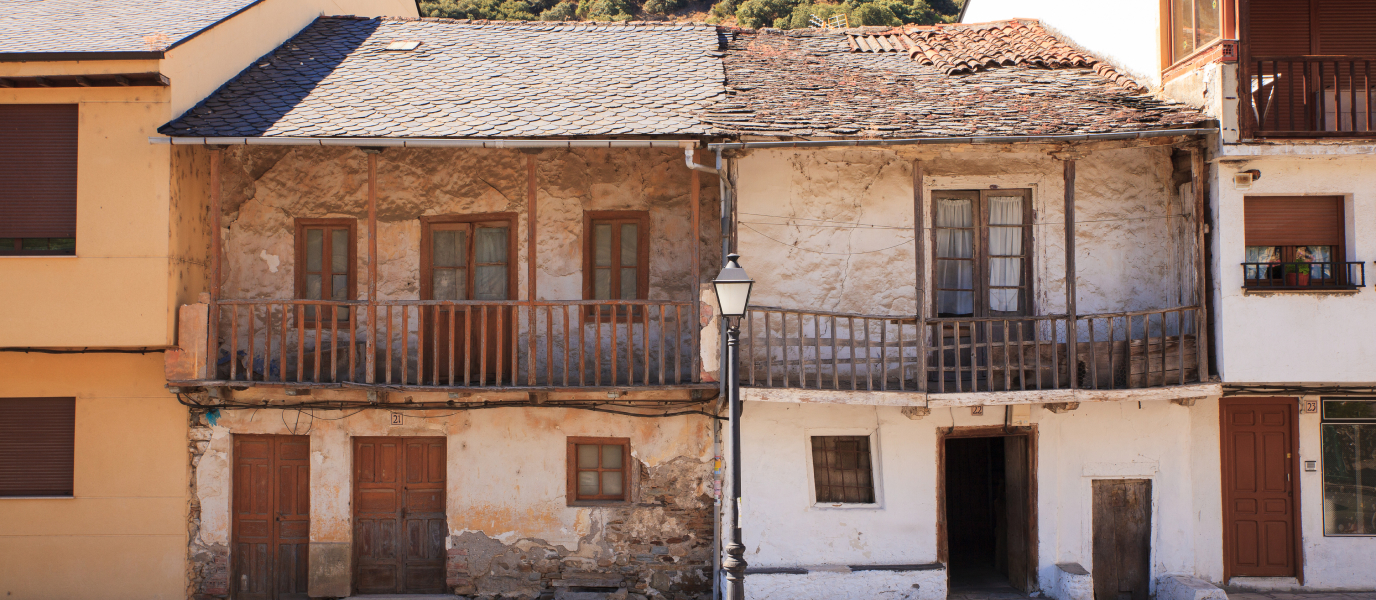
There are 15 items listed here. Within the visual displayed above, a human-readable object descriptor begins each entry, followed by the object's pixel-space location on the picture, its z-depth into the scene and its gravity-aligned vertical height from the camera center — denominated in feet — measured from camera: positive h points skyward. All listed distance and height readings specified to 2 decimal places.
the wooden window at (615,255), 35.24 +2.76
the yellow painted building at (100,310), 30.62 +0.65
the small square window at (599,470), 33.40 -5.04
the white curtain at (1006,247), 34.47 +2.94
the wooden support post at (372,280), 31.35 +1.63
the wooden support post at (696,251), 31.19 +2.57
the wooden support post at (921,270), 30.79 +1.94
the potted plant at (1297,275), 32.14 +1.75
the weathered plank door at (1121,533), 33.50 -7.34
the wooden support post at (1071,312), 31.01 +0.50
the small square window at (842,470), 33.24 -5.04
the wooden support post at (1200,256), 31.40 +2.38
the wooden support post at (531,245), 31.07 +2.79
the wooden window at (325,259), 35.68 +2.67
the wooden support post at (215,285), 31.14 +1.48
